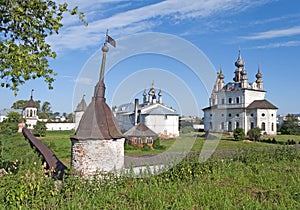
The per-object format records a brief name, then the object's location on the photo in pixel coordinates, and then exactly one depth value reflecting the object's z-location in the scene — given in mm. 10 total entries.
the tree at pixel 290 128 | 44475
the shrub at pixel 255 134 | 31717
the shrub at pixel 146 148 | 20758
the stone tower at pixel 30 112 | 50306
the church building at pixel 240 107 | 40906
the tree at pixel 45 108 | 92188
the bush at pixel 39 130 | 35350
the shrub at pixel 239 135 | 31766
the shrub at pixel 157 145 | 22391
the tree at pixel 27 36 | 6156
